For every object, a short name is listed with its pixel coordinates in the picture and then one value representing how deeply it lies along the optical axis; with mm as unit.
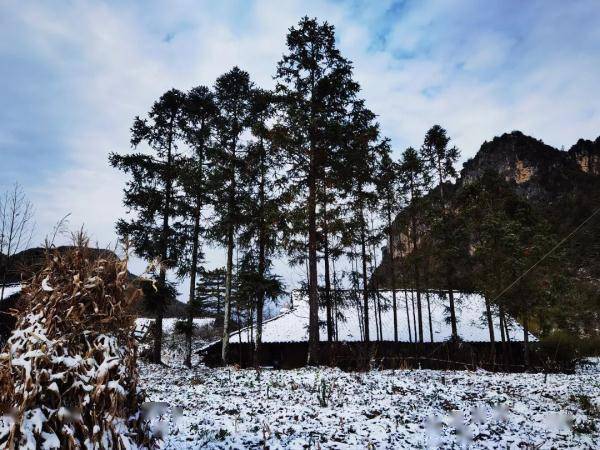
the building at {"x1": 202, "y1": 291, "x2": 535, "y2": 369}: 22219
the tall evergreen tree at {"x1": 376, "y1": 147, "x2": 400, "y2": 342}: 22797
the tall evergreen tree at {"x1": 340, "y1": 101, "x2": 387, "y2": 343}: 14695
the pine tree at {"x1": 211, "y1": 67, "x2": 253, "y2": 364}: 17156
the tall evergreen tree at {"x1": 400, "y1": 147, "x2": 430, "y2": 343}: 24906
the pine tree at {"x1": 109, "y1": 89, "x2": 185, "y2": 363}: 17656
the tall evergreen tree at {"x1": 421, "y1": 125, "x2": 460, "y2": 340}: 23109
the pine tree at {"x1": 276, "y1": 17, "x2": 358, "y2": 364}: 14320
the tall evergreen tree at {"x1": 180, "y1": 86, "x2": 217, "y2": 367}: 17531
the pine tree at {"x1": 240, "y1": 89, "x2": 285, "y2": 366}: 15109
